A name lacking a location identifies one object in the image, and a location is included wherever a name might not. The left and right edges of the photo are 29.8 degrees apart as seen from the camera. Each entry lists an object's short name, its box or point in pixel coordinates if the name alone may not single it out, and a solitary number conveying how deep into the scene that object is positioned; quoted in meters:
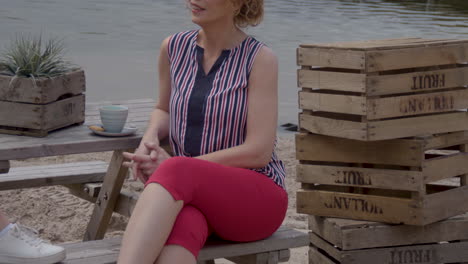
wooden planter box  3.76
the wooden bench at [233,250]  3.38
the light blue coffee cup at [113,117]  3.84
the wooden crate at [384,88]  4.14
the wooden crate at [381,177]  4.27
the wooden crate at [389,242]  4.34
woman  3.17
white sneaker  3.18
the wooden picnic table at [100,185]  3.48
